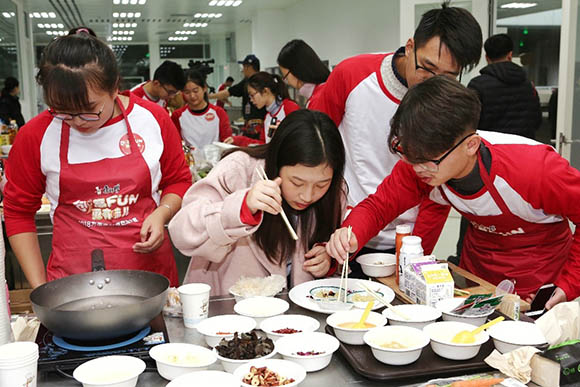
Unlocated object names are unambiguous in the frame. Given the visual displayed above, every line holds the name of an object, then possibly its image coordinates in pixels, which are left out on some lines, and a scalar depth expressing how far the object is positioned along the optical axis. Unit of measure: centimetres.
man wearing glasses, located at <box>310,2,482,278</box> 210
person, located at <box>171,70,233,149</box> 491
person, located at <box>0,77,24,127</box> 709
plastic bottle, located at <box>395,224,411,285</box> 178
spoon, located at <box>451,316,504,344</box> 124
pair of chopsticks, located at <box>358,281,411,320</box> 141
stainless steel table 116
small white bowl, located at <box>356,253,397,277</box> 183
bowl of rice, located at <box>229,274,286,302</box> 159
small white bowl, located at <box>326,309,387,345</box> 127
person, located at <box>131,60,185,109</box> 408
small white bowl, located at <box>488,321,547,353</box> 123
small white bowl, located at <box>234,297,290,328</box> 143
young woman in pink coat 153
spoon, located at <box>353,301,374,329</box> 134
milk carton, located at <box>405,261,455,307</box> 148
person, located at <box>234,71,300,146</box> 507
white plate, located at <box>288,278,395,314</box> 153
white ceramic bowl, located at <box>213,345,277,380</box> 116
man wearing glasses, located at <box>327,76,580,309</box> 156
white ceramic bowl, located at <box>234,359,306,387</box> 111
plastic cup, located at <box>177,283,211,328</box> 142
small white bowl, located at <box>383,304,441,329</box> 137
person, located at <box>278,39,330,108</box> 378
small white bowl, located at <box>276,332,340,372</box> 118
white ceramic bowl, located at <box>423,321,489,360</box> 120
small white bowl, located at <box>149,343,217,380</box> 115
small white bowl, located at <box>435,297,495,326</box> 139
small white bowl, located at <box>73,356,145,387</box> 108
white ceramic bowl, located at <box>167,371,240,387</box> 108
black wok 118
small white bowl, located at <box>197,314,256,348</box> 132
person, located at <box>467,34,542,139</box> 385
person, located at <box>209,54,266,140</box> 565
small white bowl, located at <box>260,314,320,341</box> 137
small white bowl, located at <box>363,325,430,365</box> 117
